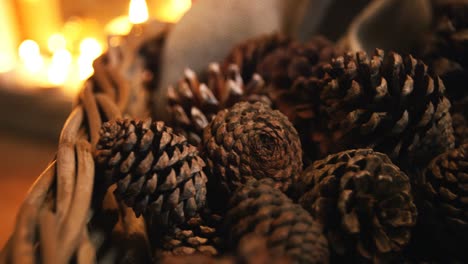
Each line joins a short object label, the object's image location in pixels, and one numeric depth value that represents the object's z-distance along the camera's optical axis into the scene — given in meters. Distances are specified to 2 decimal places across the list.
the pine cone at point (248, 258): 0.24
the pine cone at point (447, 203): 0.35
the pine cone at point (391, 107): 0.39
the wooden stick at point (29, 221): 0.29
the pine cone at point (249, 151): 0.38
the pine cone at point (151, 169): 0.35
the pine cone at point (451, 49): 0.47
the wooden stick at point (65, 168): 0.33
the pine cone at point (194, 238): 0.35
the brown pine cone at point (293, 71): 0.45
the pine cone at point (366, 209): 0.33
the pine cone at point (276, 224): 0.30
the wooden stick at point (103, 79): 0.50
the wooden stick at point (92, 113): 0.40
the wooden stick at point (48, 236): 0.30
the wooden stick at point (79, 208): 0.31
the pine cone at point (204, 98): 0.49
